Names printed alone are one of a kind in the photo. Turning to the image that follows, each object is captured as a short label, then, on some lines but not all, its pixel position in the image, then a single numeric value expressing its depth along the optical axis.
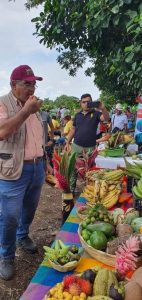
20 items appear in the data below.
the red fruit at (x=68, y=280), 1.41
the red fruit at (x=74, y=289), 1.34
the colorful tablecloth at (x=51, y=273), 1.60
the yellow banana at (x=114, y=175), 2.97
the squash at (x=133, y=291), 1.27
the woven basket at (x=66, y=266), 1.76
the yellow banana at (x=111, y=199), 2.75
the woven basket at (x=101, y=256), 1.80
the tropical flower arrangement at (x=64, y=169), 2.96
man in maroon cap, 2.60
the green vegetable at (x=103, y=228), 2.01
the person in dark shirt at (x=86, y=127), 5.64
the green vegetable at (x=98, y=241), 1.89
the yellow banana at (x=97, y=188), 2.80
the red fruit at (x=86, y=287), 1.37
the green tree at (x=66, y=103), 40.05
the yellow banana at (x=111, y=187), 2.87
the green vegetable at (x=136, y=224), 1.99
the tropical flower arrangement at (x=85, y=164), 3.86
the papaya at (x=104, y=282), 1.35
